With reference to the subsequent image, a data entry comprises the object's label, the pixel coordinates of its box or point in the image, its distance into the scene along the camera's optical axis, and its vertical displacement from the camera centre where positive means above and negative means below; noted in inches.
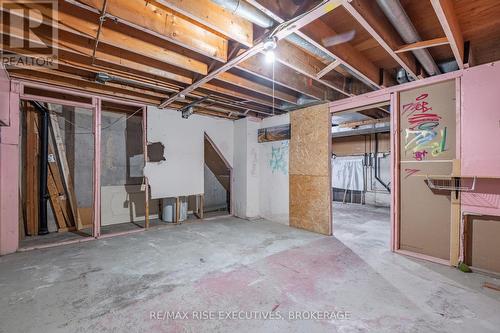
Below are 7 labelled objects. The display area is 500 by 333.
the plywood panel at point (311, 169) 149.9 -2.2
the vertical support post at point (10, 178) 115.9 -6.6
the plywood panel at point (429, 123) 102.6 +21.1
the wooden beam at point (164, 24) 70.3 +49.4
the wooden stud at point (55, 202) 153.7 -25.1
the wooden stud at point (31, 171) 145.4 -3.7
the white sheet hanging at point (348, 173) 273.4 -8.6
